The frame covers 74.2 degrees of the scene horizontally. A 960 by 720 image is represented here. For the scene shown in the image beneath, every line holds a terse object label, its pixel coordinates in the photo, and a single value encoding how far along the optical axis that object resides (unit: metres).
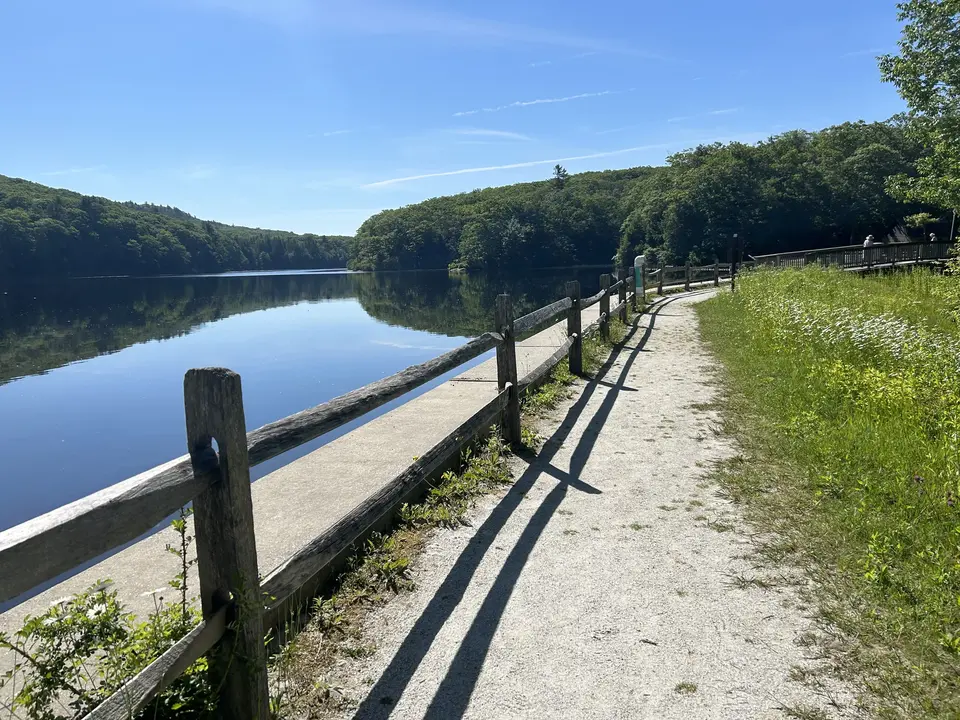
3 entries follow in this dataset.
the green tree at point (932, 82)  22.58
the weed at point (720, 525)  4.10
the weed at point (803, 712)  2.38
